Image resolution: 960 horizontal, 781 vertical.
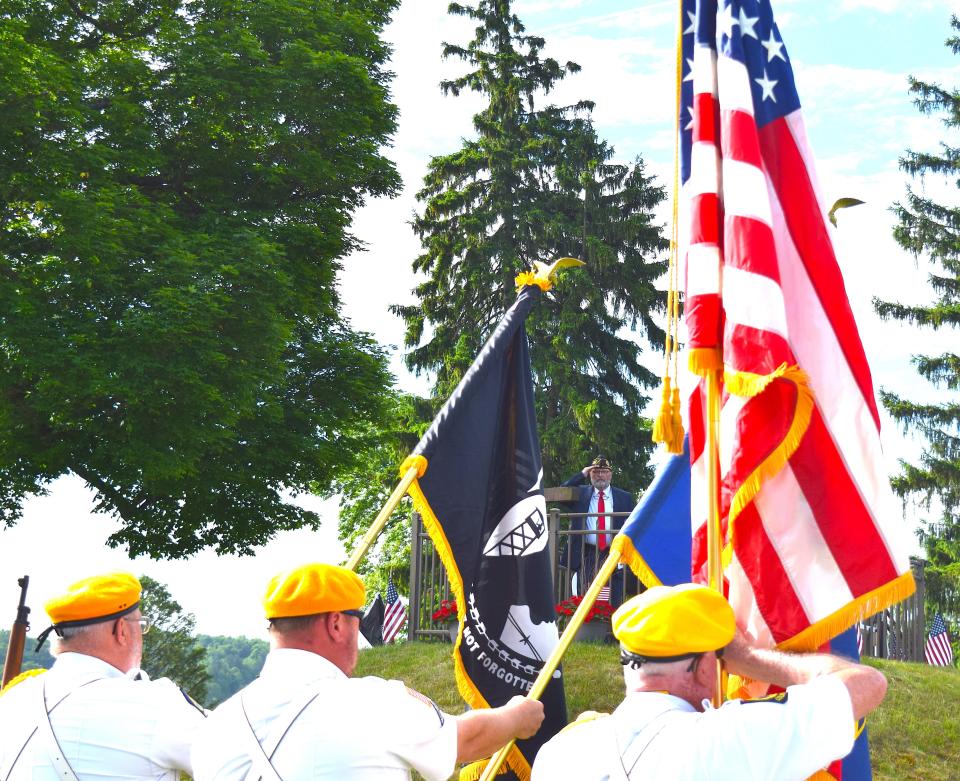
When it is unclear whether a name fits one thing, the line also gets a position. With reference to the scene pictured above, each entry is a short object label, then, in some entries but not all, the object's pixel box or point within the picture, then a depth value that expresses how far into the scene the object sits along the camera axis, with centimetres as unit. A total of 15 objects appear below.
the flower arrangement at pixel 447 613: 1350
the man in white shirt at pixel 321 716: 281
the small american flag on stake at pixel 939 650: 1798
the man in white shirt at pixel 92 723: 330
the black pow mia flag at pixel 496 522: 608
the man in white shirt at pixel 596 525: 1288
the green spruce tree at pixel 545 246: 2914
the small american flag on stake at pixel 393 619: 1994
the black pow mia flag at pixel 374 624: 2037
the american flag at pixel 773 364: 381
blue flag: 492
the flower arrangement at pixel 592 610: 1195
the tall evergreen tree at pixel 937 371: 2853
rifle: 668
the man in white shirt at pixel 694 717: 258
